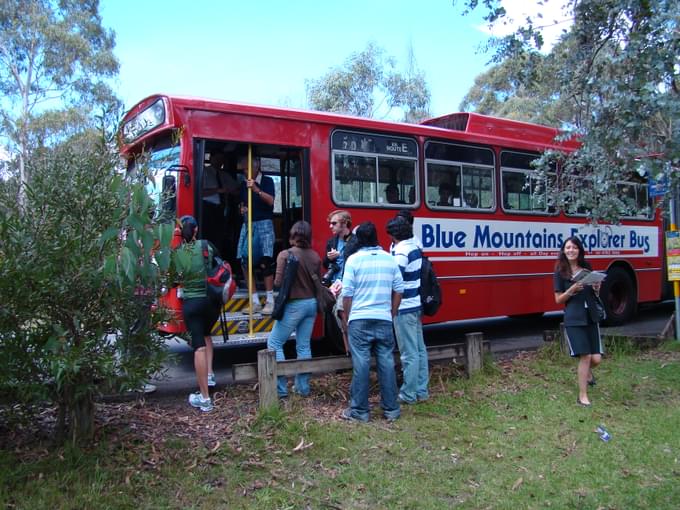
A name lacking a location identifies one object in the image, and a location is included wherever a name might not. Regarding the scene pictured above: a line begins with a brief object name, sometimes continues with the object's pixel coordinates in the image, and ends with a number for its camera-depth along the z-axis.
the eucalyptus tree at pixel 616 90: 6.32
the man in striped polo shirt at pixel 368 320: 5.55
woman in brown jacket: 6.06
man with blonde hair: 6.65
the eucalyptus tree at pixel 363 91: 35.50
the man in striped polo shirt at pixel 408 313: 6.09
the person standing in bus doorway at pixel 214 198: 7.48
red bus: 7.35
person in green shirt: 5.51
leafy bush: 3.57
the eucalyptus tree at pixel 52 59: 27.11
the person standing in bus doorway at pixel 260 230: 7.72
